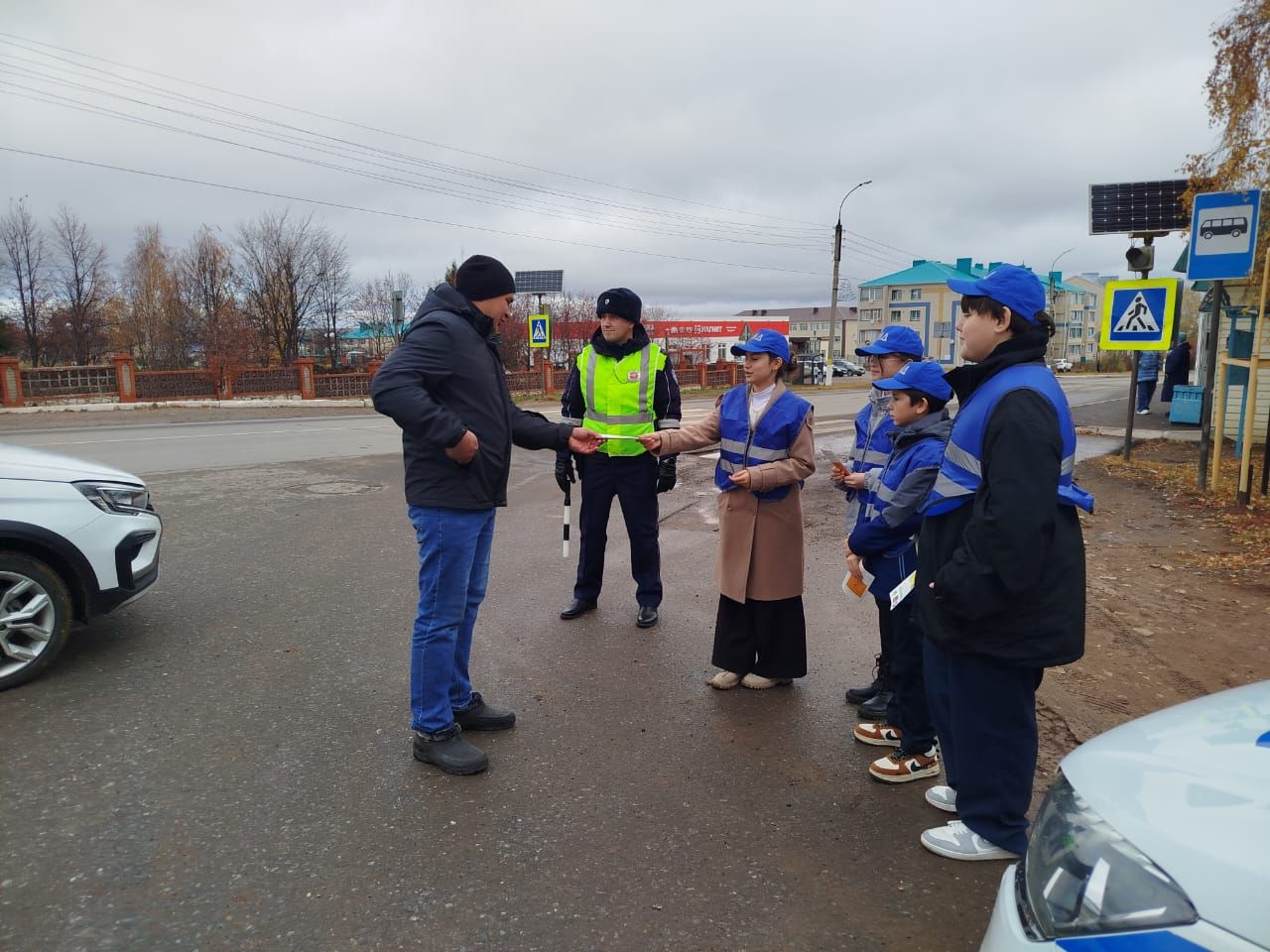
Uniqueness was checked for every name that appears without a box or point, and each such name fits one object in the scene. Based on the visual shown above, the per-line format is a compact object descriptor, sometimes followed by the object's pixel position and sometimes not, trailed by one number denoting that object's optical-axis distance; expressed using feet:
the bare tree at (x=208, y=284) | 147.86
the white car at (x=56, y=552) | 13.88
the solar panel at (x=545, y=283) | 131.75
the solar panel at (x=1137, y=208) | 42.52
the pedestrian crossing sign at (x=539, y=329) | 83.46
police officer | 17.69
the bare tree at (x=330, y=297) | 156.46
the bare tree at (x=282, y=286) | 152.76
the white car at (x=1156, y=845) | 4.29
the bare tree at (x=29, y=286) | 148.46
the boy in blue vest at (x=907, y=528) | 11.48
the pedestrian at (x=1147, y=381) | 75.10
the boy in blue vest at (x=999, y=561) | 8.23
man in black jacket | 11.07
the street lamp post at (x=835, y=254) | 119.65
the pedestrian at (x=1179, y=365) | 67.24
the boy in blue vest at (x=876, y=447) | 13.66
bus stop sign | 26.16
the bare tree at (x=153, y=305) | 148.49
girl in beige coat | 14.25
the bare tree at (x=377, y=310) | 160.76
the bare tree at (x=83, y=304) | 148.25
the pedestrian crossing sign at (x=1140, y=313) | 35.14
